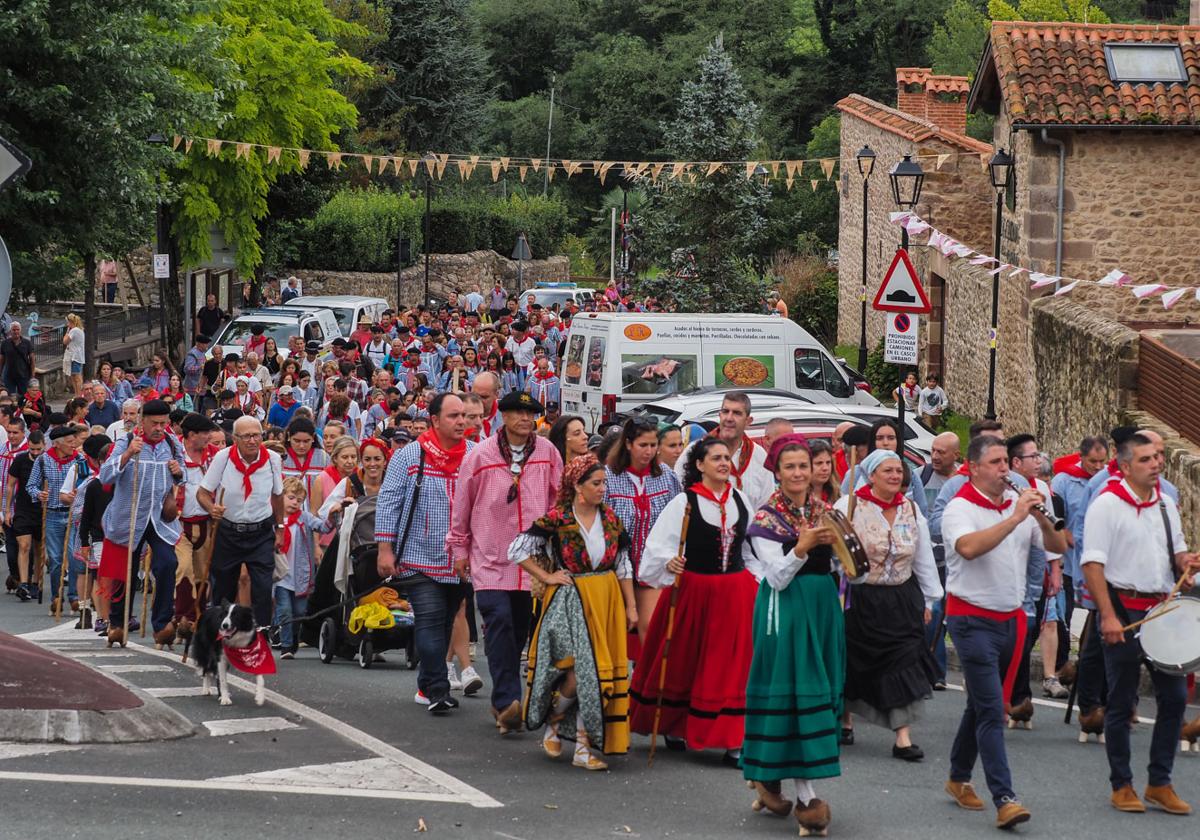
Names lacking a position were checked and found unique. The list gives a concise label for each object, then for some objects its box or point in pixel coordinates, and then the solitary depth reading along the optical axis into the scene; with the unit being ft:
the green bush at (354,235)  192.44
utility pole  244.79
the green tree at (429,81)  234.99
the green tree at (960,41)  207.51
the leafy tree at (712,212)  137.18
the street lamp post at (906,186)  54.19
